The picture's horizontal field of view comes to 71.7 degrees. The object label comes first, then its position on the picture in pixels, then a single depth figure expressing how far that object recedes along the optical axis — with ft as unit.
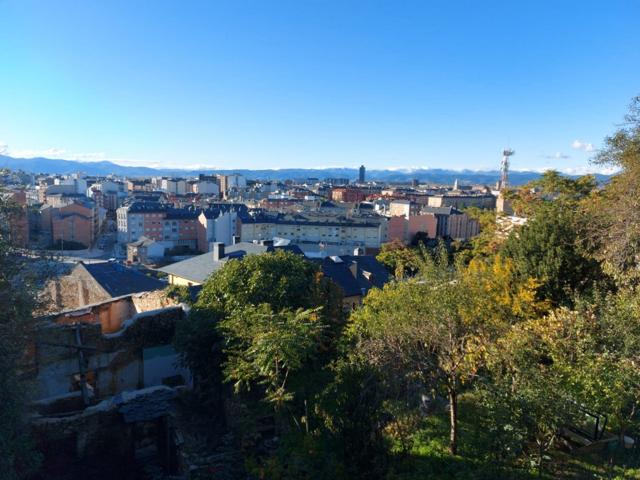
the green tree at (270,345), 30.07
